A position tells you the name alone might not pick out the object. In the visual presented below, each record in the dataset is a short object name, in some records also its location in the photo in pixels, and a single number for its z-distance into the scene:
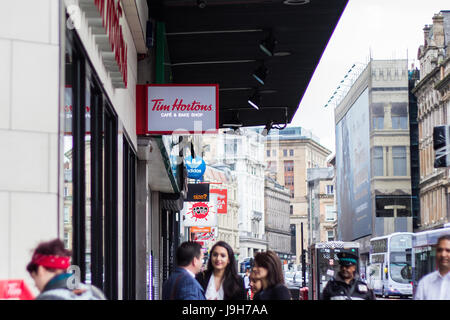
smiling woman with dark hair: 8.16
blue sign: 30.38
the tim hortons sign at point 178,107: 13.96
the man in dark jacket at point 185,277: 7.27
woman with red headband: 4.77
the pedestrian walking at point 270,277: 7.29
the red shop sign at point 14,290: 5.76
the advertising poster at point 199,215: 39.44
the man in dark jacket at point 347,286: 7.91
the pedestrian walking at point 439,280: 6.80
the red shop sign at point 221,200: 48.31
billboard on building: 112.81
